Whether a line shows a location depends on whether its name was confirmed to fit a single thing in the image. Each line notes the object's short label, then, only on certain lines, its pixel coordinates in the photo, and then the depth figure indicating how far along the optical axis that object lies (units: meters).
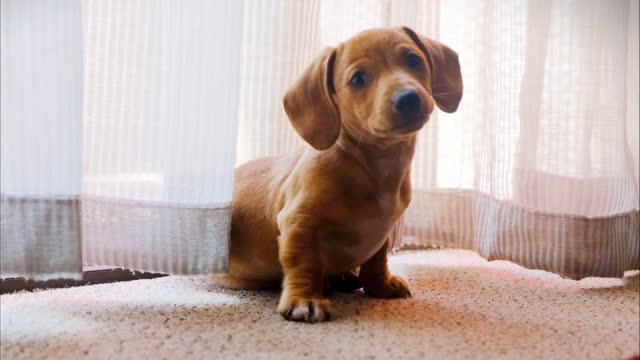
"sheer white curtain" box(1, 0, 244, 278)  1.18
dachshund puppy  1.08
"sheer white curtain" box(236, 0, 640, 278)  1.44
